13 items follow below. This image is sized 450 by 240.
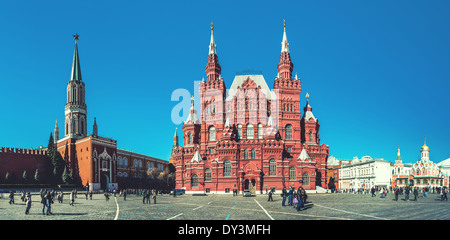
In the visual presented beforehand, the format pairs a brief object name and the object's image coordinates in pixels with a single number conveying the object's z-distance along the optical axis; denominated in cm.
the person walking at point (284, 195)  3309
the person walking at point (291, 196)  3281
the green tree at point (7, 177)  6322
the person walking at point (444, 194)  4012
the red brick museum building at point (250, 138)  6775
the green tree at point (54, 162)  7144
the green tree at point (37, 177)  6788
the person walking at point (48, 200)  2511
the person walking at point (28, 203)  2503
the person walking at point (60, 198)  3726
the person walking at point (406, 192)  3972
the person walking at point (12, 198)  3684
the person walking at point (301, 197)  2769
